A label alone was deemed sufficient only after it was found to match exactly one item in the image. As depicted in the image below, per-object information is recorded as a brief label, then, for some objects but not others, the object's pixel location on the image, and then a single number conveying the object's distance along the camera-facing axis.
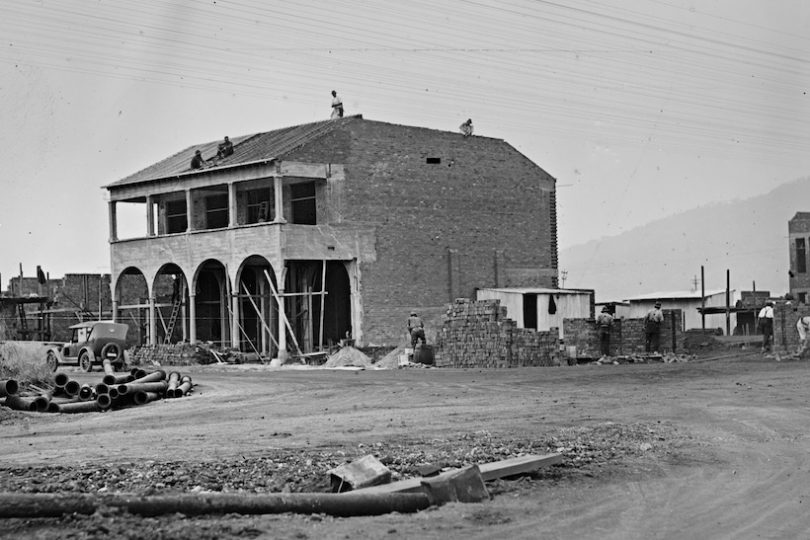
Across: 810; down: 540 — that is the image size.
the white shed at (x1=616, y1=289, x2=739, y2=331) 75.06
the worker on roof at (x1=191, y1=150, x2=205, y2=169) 54.69
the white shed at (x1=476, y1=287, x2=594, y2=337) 52.19
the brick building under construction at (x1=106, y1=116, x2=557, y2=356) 51.28
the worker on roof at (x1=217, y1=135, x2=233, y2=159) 55.72
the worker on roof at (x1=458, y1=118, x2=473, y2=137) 57.05
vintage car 44.31
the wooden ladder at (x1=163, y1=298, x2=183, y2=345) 57.59
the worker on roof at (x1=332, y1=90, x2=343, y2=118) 57.29
